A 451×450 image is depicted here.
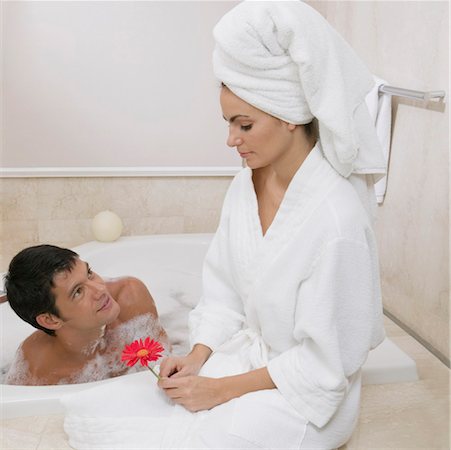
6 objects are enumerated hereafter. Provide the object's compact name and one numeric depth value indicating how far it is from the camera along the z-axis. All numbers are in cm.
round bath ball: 294
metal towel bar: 186
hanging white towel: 212
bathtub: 177
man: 184
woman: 119
